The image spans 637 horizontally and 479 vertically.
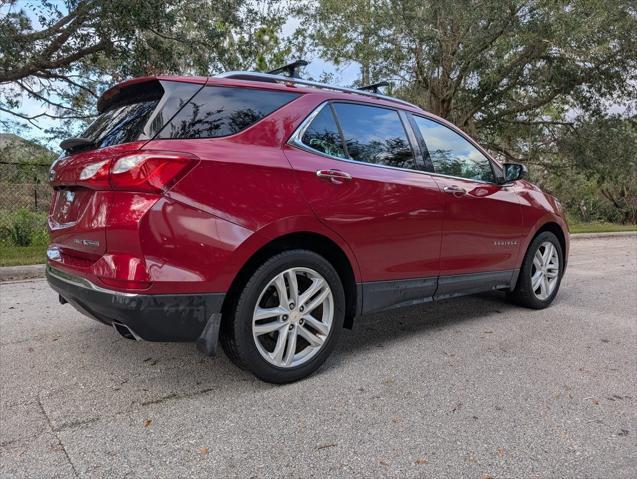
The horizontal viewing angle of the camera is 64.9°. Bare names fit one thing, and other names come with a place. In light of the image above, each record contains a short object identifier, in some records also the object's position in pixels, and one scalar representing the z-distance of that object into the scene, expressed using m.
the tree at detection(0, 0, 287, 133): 7.87
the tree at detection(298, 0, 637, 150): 12.15
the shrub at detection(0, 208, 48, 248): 9.26
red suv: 2.61
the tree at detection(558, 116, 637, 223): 15.35
